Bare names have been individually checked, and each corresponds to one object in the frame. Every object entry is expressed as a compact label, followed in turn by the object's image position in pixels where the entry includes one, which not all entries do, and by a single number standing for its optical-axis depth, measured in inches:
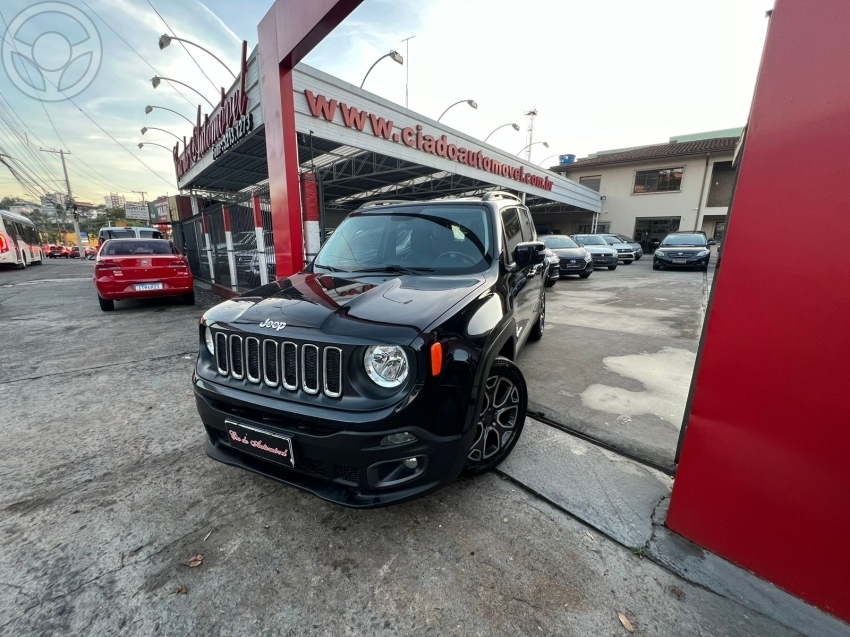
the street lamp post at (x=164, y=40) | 348.2
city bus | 667.8
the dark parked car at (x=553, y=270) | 385.7
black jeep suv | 66.1
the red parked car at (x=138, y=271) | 272.4
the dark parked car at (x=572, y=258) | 481.1
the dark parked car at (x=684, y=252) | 565.0
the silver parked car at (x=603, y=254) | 603.8
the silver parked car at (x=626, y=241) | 756.8
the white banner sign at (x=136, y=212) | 1851.6
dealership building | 244.1
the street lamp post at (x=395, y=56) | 395.5
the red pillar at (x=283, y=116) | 199.3
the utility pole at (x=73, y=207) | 1460.6
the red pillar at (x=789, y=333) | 54.7
